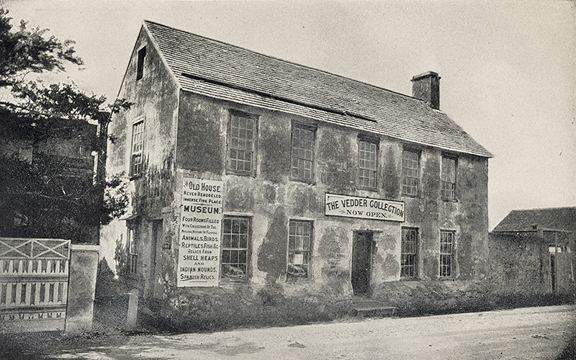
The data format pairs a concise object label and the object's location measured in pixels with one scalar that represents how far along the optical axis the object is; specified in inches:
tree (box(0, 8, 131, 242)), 378.6
